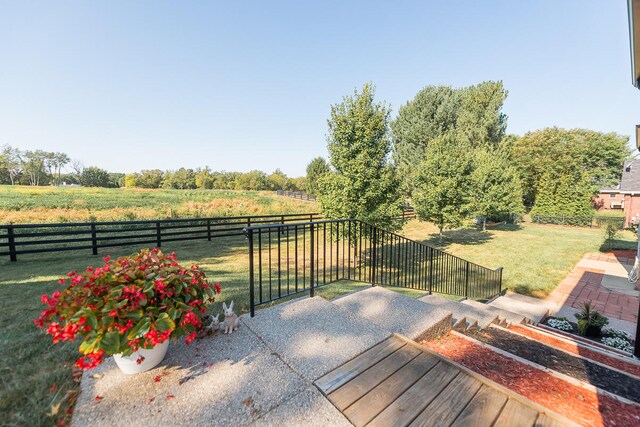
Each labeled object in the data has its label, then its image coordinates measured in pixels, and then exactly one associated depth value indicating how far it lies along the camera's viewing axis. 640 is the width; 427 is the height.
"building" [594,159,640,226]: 17.94
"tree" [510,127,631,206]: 25.89
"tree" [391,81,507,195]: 20.47
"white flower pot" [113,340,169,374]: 1.70
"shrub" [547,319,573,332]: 4.92
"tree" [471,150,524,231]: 16.05
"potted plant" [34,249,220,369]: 1.43
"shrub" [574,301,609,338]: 4.60
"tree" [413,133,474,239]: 11.07
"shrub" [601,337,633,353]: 4.17
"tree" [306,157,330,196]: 31.62
